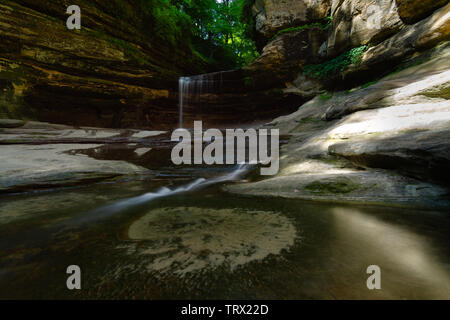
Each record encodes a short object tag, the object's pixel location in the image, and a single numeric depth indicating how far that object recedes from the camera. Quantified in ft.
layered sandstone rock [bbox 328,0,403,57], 23.48
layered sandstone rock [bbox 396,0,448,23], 19.79
